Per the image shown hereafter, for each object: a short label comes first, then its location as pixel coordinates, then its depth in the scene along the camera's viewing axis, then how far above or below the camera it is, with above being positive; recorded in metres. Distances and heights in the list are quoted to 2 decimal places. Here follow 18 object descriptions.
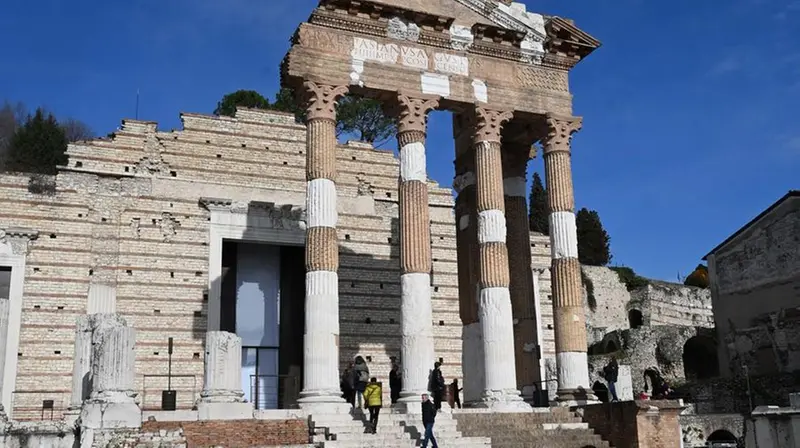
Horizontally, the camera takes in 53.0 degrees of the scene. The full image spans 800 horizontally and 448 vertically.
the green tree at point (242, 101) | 40.00 +14.64
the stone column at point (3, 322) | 13.93 +1.42
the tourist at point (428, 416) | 14.21 -0.39
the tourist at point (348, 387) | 17.95 +0.20
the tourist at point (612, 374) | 18.41 +0.32
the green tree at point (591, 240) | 52.84 +9.63
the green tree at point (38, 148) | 39.22 +12.66
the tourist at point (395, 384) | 18.80 +0.24
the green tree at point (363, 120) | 36.91 +12.49
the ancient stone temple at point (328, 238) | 17.89 +4.14
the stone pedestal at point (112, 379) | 12.87 +0.38
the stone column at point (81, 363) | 14.20 +0.71
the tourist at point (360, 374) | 16.80 +0.44
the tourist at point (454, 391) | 20.02 +0.04
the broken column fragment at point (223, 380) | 14.52 +0.35
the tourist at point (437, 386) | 16.66 +0.15
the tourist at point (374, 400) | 15.30 -0.10
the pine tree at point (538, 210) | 49.78 +11.04
